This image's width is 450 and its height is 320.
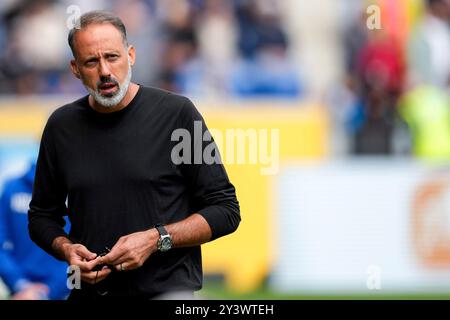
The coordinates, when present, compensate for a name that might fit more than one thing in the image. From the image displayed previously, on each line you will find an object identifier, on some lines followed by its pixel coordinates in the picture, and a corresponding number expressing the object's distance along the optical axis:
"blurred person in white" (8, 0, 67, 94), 14.64
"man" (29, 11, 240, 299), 5.26
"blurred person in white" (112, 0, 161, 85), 14.63
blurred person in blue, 7.38
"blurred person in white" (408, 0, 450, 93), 15.39
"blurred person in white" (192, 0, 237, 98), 14.72
